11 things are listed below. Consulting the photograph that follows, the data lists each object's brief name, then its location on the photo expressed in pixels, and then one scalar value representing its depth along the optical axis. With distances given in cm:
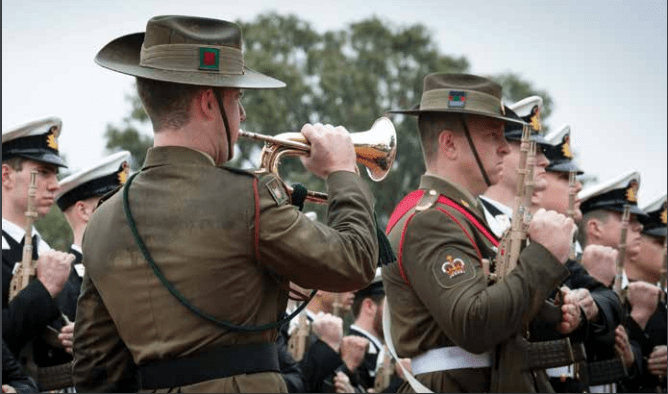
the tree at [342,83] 5607
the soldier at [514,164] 1376
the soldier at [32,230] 1260
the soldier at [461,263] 985
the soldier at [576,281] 1252
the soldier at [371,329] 2156
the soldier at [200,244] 733
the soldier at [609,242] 1482
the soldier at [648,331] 1660
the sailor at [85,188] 1504
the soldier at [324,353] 1877
